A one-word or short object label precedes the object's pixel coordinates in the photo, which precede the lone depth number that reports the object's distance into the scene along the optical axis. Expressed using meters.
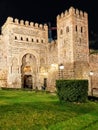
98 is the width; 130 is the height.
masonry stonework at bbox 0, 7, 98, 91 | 17.00
